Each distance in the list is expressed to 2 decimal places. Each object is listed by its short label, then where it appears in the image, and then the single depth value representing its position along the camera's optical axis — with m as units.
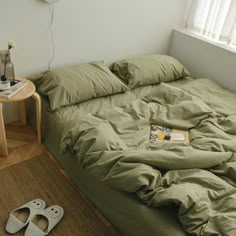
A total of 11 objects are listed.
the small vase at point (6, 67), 1.73
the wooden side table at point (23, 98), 1.68
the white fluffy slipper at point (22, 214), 1.46
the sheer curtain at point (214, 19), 2.39
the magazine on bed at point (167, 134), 1.65
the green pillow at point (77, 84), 1.88
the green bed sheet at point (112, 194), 1.21
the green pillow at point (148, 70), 2.29
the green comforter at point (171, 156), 1.17
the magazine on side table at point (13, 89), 1.67
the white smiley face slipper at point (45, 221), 1.45
